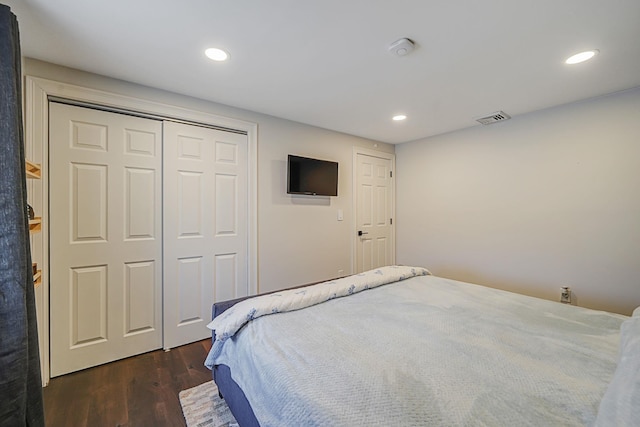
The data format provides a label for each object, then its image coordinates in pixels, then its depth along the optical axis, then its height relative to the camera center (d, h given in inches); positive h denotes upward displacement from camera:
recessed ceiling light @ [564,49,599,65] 68.6 +41.4
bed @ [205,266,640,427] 32.6 -24.7
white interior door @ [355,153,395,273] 149.7 -1.0
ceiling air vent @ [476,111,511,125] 110.7 +40.5
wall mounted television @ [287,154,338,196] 119.1 +16.1
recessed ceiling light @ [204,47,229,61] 68.6 +41.6
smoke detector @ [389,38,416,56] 64.0 +40.9
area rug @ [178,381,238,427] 61.1 -49.1
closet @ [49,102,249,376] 78.0 -7.1
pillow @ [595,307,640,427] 25.7 -19.9
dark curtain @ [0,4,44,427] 41.6 -10.4
